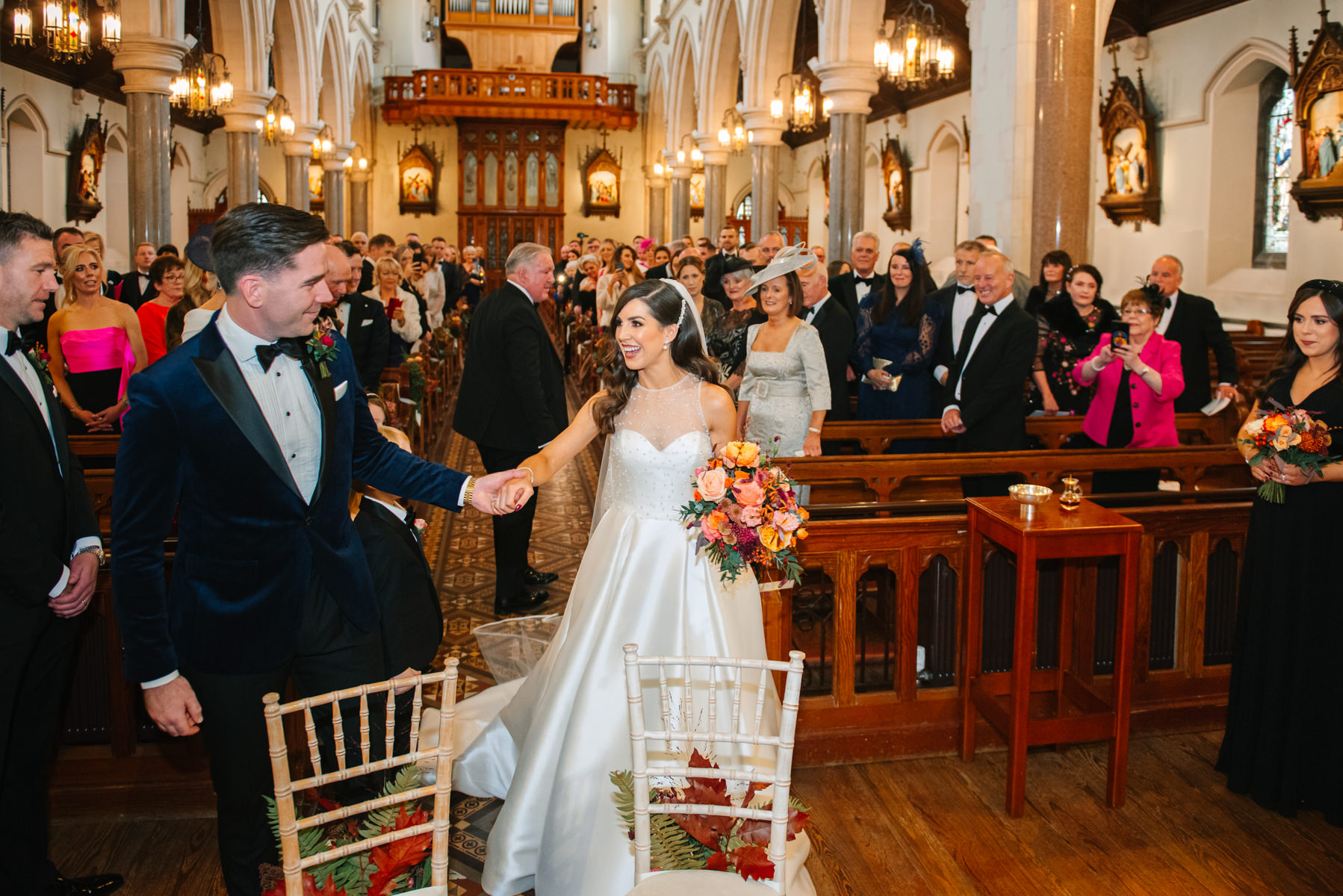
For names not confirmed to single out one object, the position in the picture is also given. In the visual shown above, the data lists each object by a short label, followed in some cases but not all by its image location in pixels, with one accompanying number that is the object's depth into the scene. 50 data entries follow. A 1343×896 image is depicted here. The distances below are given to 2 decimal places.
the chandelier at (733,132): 16.77
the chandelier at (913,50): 10.25
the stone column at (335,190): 19.38
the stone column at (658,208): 24.41
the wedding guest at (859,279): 7.07
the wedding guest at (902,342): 6.06
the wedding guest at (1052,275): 6.50
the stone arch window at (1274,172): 10.66
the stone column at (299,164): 16.27
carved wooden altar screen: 25.19
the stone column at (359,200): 23.39
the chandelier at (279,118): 15.48
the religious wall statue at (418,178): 25.11
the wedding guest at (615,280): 9.73
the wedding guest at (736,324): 6.29
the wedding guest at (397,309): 7.54
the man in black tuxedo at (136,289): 7.67
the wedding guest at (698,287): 6.89
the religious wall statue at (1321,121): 9.20
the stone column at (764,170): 14.58
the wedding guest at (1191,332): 5.85
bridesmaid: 3.34
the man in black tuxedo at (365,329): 5.72
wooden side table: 3.36
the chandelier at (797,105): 13.42
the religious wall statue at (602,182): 25.53
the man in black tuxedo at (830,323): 5.78
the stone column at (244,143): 13.09
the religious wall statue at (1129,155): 11.79
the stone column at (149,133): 10.19
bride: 2.87
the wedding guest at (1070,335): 6.05
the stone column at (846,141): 11.15
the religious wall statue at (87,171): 15.23
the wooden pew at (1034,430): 5.52
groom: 2.21
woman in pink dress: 5.32
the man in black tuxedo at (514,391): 5.07
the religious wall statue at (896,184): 18.16
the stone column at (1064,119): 6.88
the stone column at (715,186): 17.30
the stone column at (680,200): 20.02
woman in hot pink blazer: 4.82
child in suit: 2.81
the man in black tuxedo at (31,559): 2.45
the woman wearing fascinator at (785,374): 5.04
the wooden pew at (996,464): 4.43
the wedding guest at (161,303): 5.96
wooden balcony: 23.34
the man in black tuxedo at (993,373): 4.98
